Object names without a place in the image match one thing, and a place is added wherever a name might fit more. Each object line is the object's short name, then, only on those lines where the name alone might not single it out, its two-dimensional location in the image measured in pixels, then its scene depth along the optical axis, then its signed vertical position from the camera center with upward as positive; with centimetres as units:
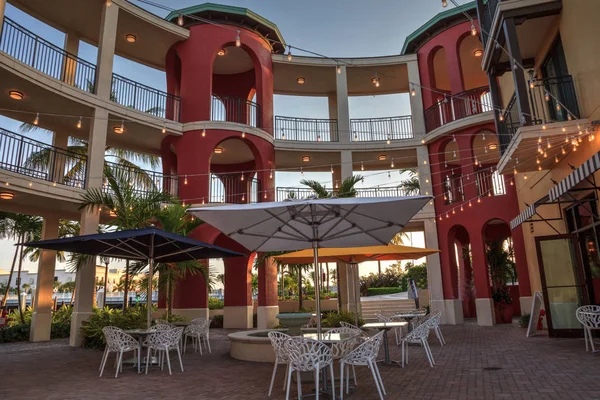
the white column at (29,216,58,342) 1292 +32
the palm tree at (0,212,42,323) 1611 +282
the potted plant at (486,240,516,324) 1457 +37
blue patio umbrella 711 +95
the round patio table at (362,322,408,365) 690 -58
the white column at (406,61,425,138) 1711 +740
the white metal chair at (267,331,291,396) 499 -60
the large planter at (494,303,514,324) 1454 -86
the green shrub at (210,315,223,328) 1686 -102
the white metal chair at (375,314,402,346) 898 -90
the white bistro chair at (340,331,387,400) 480 -71
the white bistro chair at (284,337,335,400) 470 -67
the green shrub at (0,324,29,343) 1252 -92
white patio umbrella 481 +90
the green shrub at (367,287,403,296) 2969 -2
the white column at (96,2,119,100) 1285 +738
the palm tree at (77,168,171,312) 1054 +241
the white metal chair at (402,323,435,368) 681 -73
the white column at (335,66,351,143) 1744 +713
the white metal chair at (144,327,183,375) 701 -68
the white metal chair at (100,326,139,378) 677 -67
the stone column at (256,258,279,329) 1495 -14
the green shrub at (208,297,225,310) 1933 -39
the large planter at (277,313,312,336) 771 -49
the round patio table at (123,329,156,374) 692 -59
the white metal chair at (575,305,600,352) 687 -54
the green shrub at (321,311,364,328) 1104 -71
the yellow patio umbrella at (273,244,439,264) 932 +81
